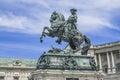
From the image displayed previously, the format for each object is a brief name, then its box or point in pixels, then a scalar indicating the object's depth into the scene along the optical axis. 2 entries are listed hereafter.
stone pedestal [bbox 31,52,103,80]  28.48
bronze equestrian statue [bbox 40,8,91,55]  30.42
